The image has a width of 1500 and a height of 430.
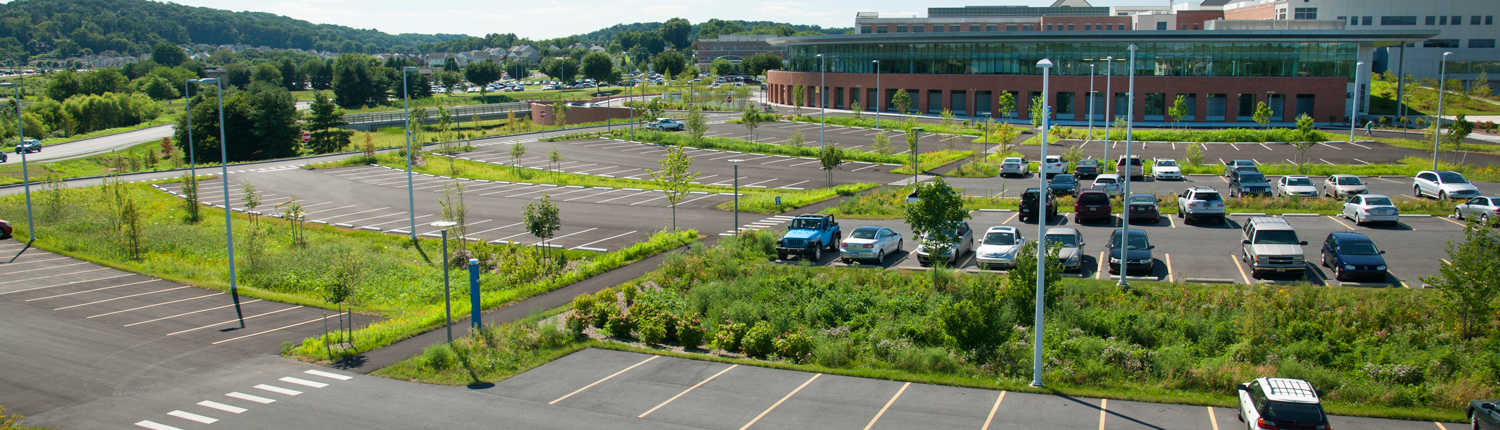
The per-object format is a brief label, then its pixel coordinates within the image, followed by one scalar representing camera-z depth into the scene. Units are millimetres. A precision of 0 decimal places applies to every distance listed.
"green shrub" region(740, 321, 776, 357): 18594
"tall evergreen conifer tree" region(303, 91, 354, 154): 75625
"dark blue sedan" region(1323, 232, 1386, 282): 22312
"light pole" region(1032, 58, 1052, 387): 15376
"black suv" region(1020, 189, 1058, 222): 32594
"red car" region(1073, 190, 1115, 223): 31562
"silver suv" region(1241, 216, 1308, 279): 23141
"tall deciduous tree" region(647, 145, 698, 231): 32688
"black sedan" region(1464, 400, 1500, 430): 13031
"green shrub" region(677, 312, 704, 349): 19328
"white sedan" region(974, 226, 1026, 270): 25141
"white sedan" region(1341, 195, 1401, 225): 29391
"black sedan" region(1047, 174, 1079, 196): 37500
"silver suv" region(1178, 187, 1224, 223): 30959
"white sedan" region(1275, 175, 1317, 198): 35625
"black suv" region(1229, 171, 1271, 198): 36406
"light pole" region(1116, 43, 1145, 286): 22178
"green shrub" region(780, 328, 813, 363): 18297
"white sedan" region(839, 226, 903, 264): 26312
